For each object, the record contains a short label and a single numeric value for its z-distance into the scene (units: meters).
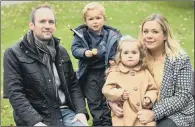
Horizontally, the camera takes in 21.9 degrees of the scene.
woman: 4.16
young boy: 4.66
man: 4.16
